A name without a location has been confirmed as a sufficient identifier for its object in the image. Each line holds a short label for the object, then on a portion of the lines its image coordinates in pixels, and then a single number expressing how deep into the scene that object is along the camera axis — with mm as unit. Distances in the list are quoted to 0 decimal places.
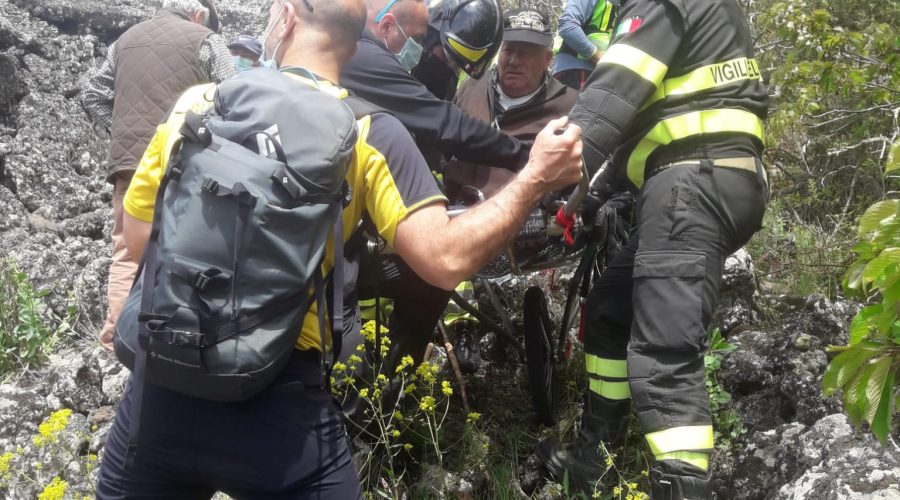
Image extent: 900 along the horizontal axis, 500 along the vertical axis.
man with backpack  1574
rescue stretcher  3066
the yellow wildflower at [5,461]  2559
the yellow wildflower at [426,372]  2727
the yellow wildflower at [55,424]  2555
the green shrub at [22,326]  4348
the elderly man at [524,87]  3979
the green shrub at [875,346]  1776
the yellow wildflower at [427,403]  2591
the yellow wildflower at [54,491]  2346
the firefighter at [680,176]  2531
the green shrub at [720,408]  3463
